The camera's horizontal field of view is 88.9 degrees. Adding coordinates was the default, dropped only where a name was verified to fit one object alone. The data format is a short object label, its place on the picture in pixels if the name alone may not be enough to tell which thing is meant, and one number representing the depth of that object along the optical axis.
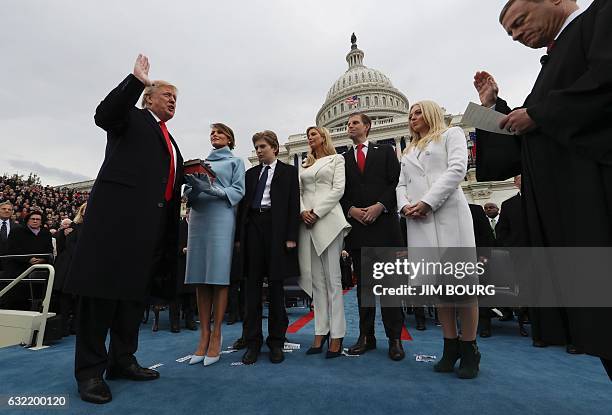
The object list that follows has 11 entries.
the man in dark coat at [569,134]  0.98
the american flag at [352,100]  54.96
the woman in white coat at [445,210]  2.13
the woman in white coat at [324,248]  2.77
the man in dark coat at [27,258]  4.24
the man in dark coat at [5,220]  5.94
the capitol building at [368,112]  33.84
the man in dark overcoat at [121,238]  1.83
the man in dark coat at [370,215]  2.81
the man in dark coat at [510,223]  4.08
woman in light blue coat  2.50
